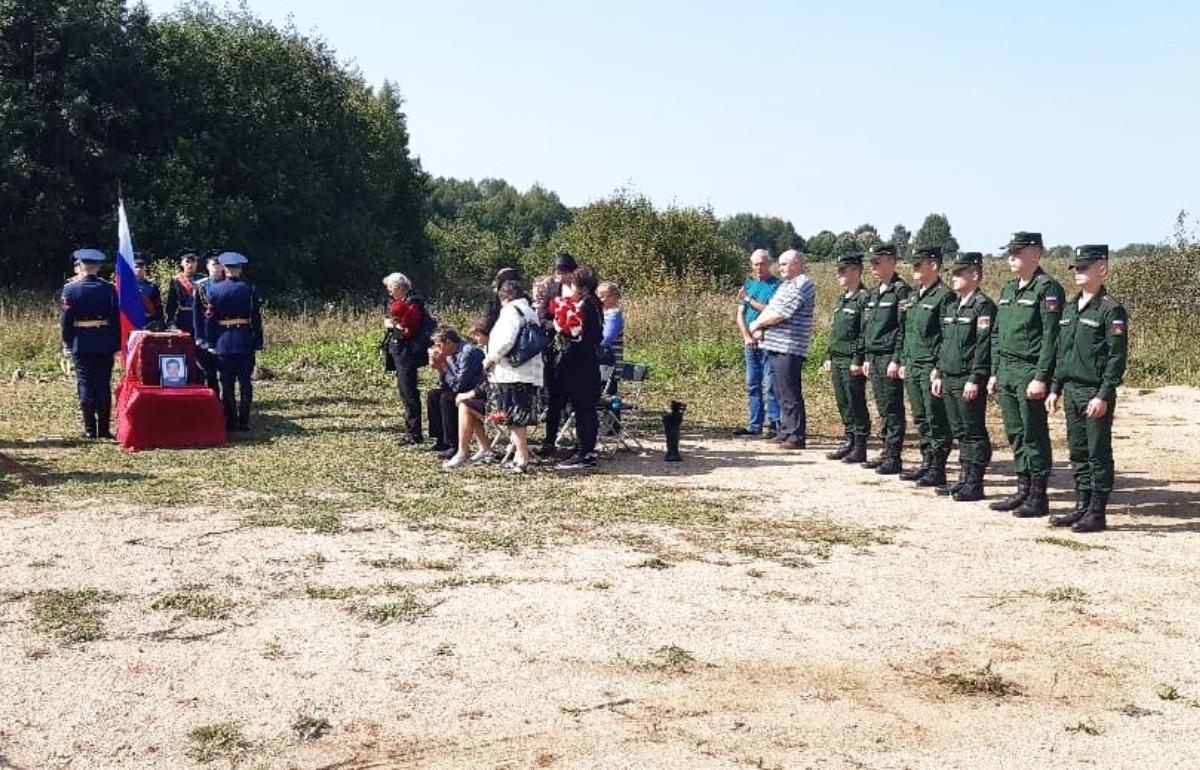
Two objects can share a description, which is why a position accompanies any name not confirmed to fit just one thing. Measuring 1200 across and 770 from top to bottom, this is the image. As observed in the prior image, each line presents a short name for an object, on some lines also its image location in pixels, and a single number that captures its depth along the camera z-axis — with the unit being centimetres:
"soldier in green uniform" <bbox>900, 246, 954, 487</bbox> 921
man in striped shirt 1130
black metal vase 1073
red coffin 1107
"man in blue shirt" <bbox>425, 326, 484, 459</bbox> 1020
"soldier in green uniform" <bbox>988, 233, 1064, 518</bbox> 798
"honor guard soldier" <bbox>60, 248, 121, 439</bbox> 1175
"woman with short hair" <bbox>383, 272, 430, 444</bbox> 1116
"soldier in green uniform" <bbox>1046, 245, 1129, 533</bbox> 754
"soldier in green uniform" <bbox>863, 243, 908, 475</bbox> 996
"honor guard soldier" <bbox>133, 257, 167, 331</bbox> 1317
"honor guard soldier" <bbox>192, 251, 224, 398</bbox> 1202
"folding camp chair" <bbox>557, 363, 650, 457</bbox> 1094
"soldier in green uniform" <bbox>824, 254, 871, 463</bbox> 1049
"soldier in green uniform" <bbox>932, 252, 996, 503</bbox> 867
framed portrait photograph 1141
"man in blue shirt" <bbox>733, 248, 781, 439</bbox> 1227
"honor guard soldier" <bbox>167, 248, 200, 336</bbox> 1249
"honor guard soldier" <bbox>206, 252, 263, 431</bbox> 1192
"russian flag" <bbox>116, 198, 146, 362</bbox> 1186
